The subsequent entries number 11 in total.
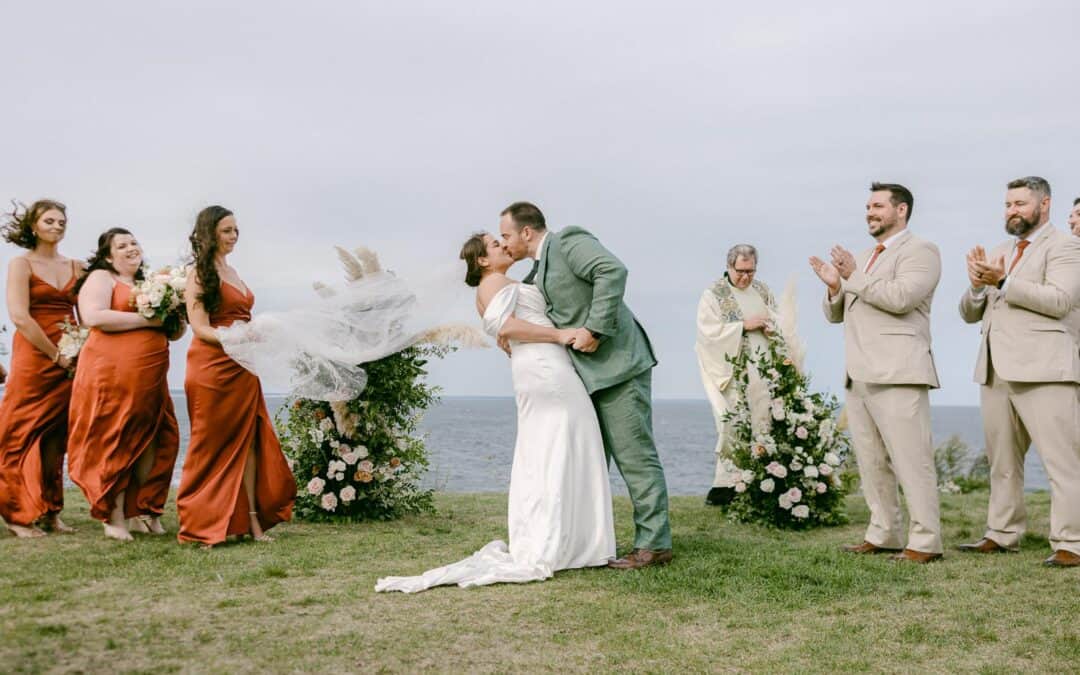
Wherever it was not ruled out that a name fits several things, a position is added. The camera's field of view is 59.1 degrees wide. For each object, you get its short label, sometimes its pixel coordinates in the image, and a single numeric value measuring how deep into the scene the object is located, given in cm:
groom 641
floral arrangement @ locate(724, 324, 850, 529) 859
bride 630
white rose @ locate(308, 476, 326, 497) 841
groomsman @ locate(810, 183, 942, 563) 661
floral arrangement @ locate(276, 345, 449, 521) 851
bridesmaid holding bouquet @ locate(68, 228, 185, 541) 730
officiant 948
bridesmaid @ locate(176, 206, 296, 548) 710
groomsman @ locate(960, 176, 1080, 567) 657
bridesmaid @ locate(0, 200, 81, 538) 762
